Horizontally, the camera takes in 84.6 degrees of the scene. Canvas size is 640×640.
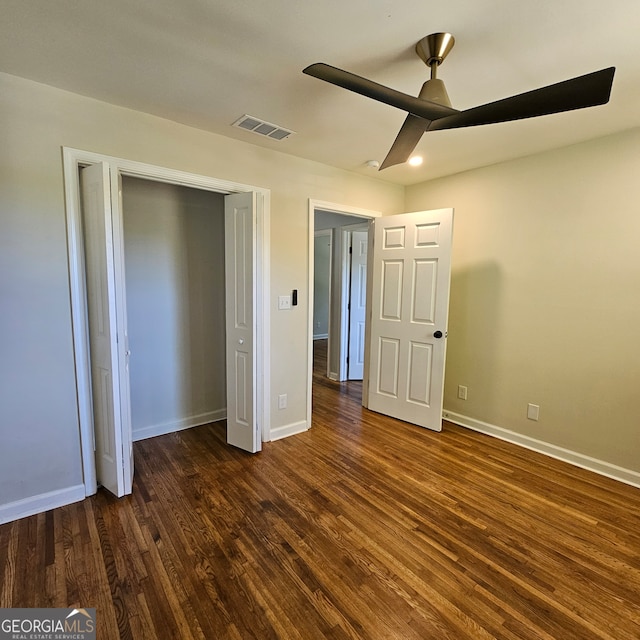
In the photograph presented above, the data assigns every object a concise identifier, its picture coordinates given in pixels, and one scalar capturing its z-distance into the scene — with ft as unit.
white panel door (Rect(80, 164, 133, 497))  6.86
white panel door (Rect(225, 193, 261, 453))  8.97
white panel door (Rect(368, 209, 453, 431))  10.79
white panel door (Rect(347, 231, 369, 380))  15.94
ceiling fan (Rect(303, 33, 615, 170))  4.24
